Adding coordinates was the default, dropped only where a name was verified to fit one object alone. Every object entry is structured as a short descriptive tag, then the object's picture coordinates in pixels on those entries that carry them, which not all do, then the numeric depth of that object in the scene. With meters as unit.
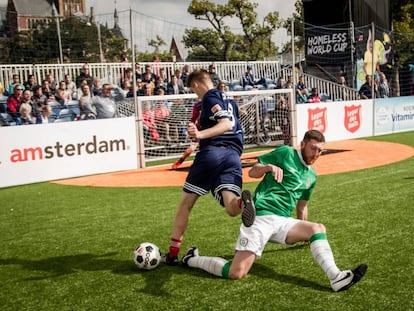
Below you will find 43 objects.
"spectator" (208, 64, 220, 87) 17.56
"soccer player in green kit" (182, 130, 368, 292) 4.20
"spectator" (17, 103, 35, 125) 12.42
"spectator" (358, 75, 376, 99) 19.71
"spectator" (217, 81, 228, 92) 13.93
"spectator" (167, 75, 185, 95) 16.25
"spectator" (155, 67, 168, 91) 15.99
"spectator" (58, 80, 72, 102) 13.78
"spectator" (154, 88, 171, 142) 14.45
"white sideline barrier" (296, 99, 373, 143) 16.47
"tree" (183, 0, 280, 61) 31.47
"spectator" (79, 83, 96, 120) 13.41
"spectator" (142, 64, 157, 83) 16.02
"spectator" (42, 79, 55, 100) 13.55
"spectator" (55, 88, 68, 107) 13.58
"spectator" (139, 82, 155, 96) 14.89
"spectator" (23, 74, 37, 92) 13.65
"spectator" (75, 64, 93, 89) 14.61
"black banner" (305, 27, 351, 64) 25.83
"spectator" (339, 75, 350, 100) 21.06
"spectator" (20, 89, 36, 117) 12.56
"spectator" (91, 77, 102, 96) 14.09
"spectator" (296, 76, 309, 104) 17.95
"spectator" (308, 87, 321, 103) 18.12
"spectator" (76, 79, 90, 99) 13.92
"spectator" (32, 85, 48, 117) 12.70
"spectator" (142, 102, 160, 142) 14.02
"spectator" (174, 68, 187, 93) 16.52
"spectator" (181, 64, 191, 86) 17.23
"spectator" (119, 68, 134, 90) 15.24
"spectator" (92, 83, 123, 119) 13.50
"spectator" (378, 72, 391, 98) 20.80
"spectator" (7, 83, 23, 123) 12.60
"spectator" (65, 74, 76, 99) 14.23
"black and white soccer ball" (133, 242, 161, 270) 4.73
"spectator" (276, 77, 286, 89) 18.38
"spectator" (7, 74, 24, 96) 13.62
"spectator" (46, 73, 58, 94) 13.87
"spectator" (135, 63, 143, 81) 16.17
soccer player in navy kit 4.67
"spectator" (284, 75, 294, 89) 17.25
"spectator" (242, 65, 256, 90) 19.38
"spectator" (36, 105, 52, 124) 12.47
